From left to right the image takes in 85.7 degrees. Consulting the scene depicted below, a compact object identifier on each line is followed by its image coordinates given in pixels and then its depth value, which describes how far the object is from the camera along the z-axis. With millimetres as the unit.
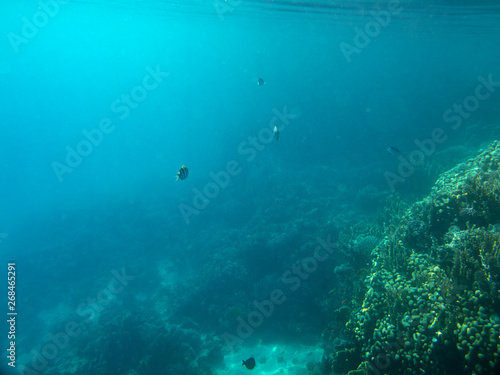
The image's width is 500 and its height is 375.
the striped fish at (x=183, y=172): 7555
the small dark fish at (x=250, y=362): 6766
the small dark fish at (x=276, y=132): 8077
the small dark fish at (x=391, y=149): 9727
